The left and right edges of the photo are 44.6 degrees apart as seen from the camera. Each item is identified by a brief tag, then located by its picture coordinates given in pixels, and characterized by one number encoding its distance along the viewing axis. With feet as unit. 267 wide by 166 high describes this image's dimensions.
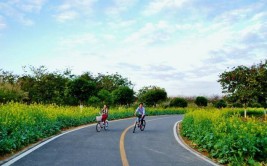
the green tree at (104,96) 144.97
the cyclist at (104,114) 66.90
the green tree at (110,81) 193.36
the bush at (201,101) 208.30
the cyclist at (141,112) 67.41
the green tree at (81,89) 133.39
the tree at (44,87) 150.33
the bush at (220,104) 195.19
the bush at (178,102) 197.06
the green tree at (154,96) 183.62
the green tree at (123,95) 151.50
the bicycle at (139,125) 66.71
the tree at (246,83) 111.14
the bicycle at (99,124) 64.67
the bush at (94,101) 135.03
